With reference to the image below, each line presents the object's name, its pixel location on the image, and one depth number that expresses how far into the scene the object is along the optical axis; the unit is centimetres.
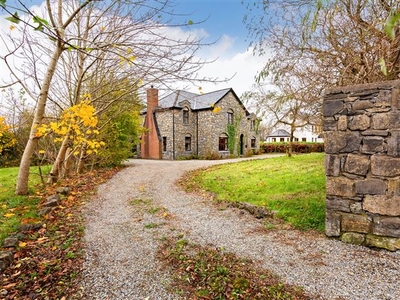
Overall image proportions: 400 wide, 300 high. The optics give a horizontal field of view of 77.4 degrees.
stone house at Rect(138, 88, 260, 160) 2131
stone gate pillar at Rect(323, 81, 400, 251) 353
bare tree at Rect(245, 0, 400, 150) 459
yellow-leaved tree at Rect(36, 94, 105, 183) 481
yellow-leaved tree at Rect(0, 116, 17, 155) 1496
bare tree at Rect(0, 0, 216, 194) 541
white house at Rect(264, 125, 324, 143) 4616
